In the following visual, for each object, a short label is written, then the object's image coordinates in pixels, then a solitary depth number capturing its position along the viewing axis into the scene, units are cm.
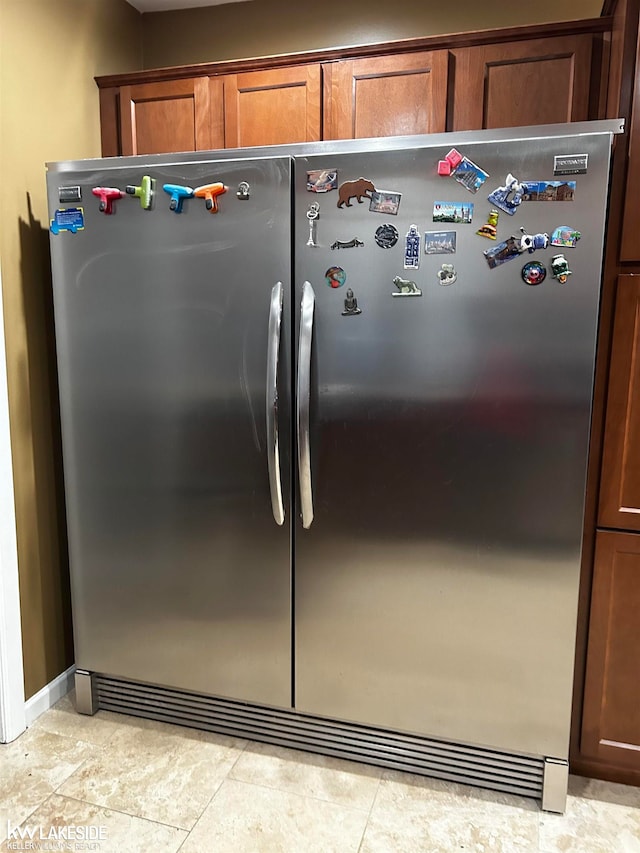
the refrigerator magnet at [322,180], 158
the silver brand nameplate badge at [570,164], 144
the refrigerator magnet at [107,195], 175
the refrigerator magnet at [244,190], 164
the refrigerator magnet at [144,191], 171
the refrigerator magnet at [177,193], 168
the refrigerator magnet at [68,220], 180
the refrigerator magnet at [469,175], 150
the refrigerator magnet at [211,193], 166
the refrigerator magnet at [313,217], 161
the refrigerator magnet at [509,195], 148
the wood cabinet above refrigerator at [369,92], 181
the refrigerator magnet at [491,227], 150
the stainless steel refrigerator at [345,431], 153
